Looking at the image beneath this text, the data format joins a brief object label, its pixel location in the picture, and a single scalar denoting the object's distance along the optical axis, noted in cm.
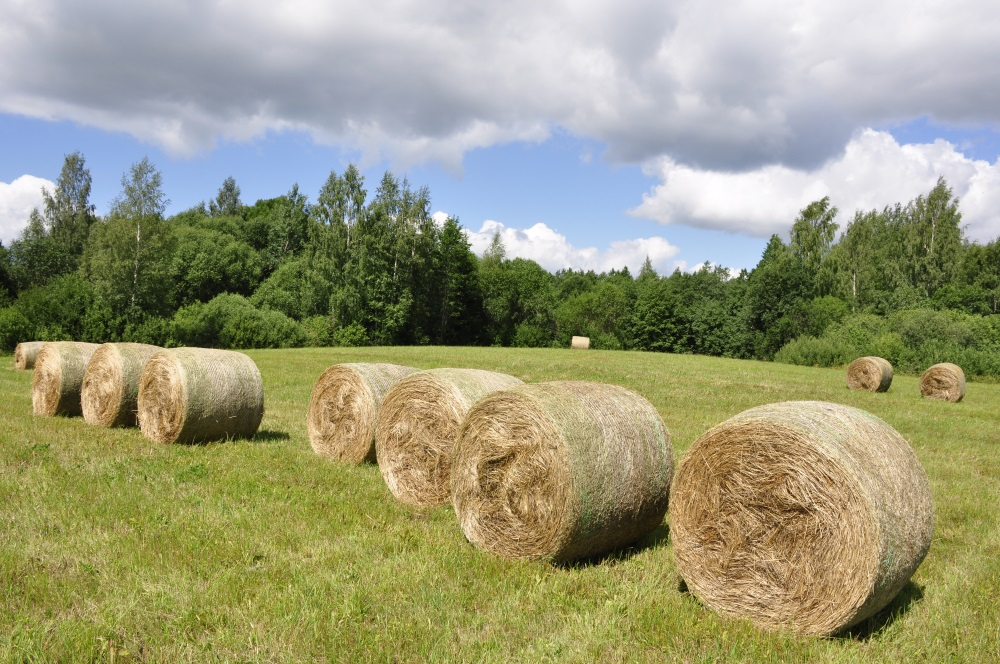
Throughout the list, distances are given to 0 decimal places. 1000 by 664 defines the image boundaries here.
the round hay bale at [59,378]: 1316
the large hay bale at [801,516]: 472
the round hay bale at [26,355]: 2558
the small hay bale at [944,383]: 2570
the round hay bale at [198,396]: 1066
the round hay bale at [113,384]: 1190
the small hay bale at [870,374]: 2748
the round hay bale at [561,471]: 592
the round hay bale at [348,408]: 1012
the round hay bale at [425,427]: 809
